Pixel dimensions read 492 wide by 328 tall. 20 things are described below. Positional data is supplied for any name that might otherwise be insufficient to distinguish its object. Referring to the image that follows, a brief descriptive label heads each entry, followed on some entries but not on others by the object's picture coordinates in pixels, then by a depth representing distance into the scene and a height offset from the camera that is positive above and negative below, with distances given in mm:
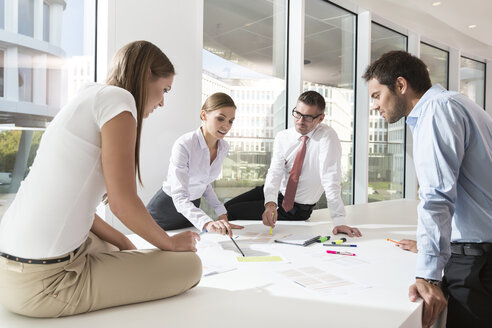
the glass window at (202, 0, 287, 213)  3978 +1010
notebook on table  2201 -475
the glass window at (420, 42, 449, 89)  6918 +2006
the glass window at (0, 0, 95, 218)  2684 +595
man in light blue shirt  1328 -156
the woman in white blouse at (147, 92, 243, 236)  2426 -61
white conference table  1188 -507
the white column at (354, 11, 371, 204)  5496 +725
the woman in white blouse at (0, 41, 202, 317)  1099 -178
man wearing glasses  2982 -53
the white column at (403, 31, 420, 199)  6504 -116
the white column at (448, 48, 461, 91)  7223 +1920
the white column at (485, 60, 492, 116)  7871 +1716
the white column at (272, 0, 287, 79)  4617 +1596
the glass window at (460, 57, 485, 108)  7777 +1844
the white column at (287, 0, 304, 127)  4629 +1401
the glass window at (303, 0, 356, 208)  5008 +1391
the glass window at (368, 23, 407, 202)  5844 +255
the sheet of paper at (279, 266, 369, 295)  1470 -499
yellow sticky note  1863 -492
